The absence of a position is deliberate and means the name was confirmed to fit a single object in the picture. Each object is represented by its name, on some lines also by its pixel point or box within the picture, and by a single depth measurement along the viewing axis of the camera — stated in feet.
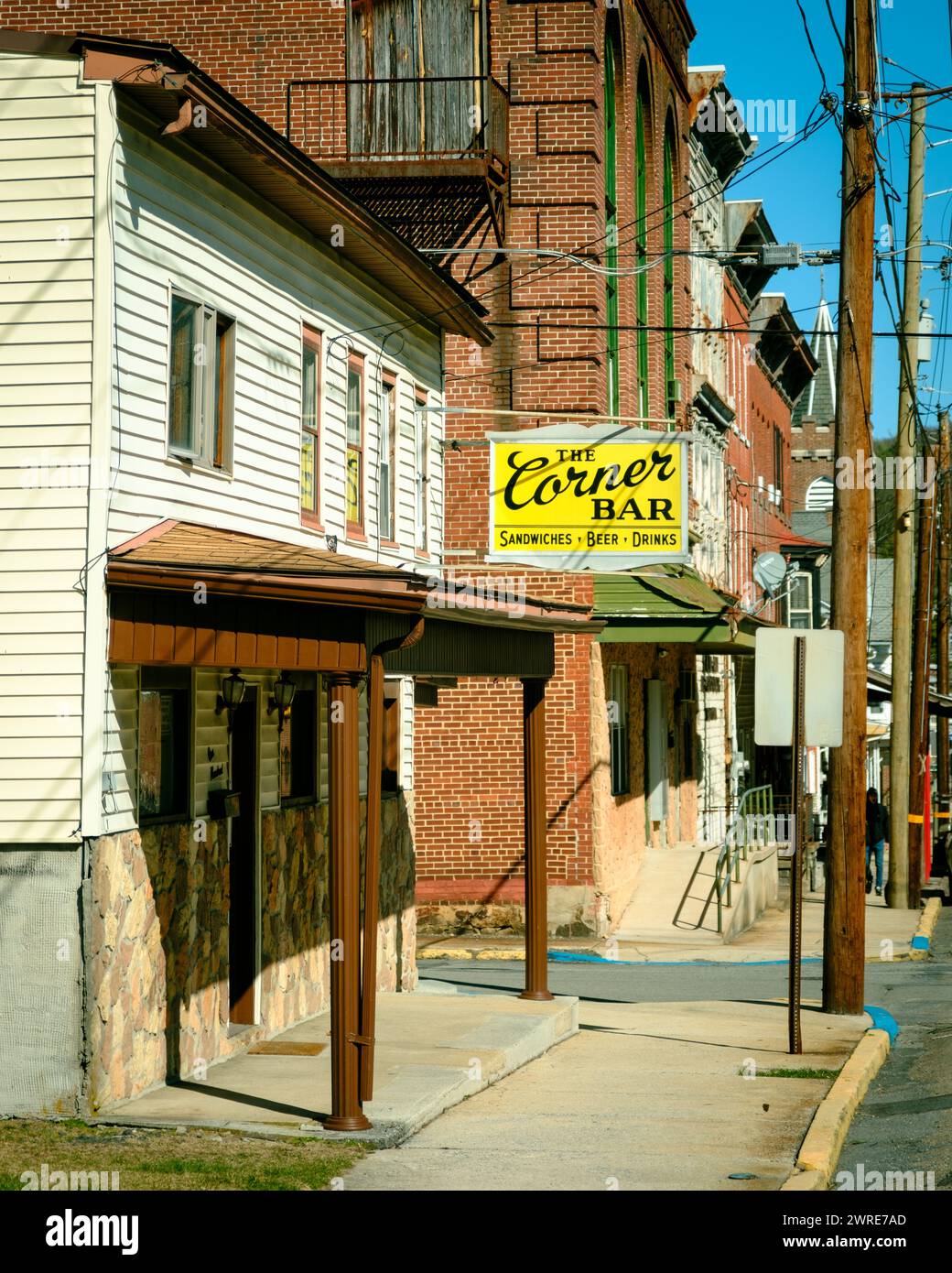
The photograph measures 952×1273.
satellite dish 106.63
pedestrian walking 101.50
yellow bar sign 59.88
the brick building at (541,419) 74.08
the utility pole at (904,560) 89.86
